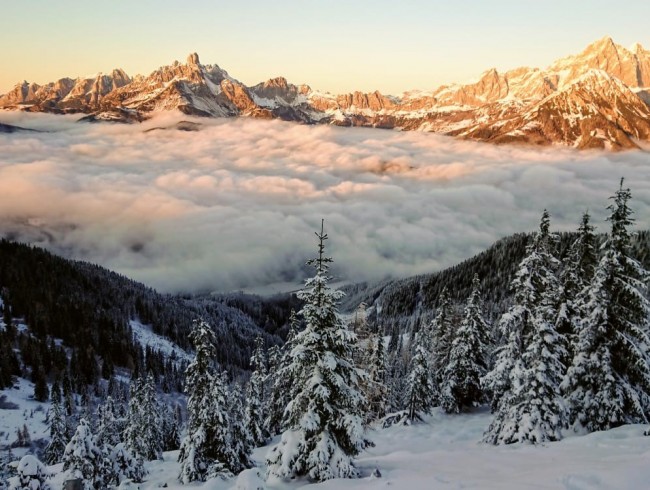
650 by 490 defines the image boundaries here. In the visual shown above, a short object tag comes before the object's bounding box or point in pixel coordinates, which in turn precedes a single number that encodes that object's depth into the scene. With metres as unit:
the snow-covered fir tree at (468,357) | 40.20
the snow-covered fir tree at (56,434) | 57.72
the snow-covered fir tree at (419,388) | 41.31
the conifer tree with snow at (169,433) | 72.50
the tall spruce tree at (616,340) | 23.25
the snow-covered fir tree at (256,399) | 49.31
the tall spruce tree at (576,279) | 27.84
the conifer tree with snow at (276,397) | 44.62
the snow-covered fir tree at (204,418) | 28.16
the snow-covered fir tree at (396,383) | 65.93
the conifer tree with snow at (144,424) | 53.06
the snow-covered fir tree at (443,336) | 46.34
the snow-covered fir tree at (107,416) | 53.01
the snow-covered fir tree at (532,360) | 23.95
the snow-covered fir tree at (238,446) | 29.67
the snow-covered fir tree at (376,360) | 48.19
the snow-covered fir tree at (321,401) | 18.23
